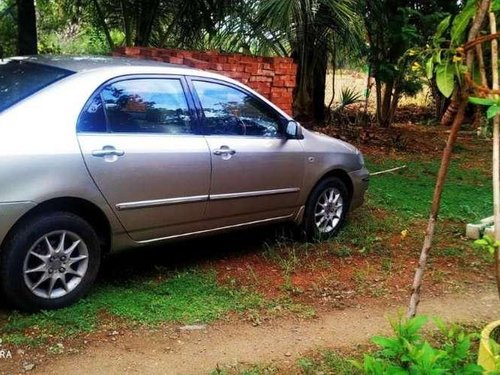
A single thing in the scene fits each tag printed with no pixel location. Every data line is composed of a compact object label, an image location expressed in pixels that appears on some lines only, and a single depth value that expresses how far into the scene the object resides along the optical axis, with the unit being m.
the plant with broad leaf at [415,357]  2.43
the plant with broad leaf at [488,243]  2.56
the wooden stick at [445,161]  2.79
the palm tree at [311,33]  8.09
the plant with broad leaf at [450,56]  2.80
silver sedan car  3.70
